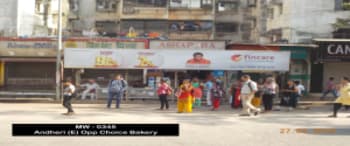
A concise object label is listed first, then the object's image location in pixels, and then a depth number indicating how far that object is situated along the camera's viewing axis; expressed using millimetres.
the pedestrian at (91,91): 24375
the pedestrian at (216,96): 20750
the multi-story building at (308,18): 35219
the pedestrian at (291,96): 20906
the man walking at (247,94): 17594
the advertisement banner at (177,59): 23891
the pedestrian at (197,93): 21497
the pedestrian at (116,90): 20534
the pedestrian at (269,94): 20164
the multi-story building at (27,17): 36375
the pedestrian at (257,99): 19938
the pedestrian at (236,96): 21281
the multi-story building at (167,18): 41188
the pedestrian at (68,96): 17581
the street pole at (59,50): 23875
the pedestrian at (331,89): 25073
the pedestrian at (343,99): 17534
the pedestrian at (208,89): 22453
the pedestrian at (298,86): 21625
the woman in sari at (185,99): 18953
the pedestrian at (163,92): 20312
